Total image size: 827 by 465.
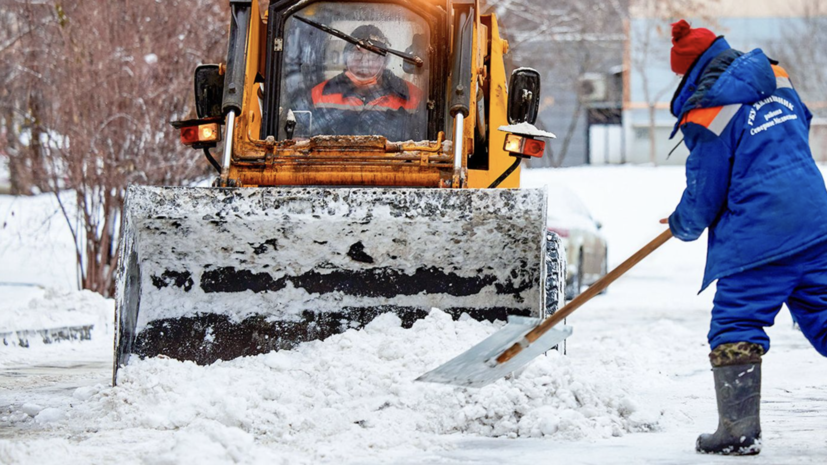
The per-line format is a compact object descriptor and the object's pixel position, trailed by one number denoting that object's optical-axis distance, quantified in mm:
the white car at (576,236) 26297
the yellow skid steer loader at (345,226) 10859
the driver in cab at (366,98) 13492
